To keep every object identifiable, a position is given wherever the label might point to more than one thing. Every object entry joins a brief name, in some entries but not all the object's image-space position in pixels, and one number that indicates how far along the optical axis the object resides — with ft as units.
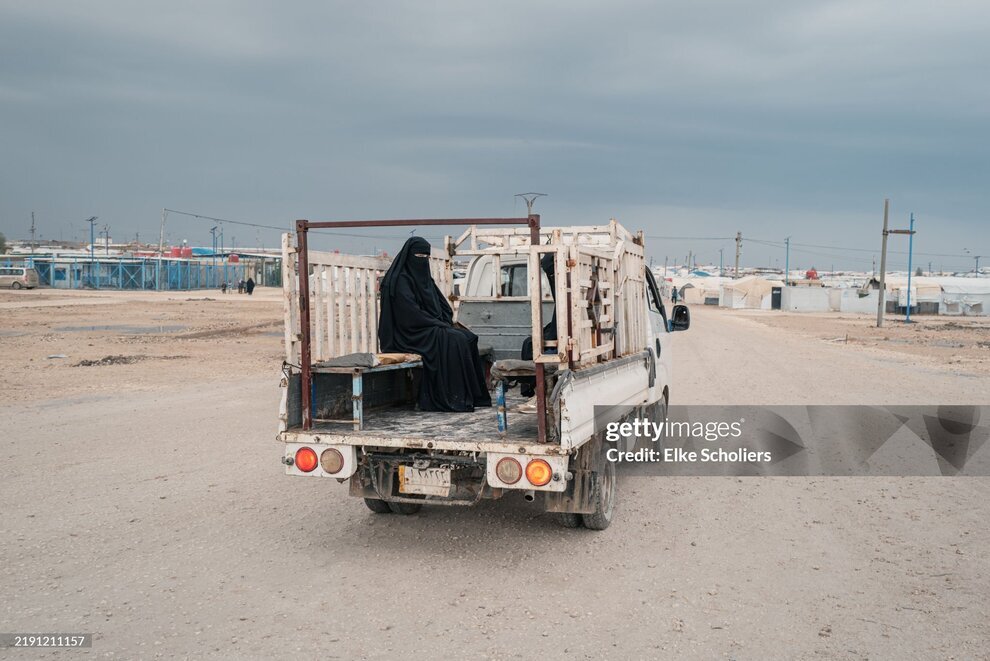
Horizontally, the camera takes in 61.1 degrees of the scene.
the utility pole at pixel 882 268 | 119.75
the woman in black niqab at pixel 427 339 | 21.44
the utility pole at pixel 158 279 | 196.12
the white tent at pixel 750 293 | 210.18
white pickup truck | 16.21
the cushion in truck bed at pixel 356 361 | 18.21
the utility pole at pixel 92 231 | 239.89
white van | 164.96
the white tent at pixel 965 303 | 174.29
